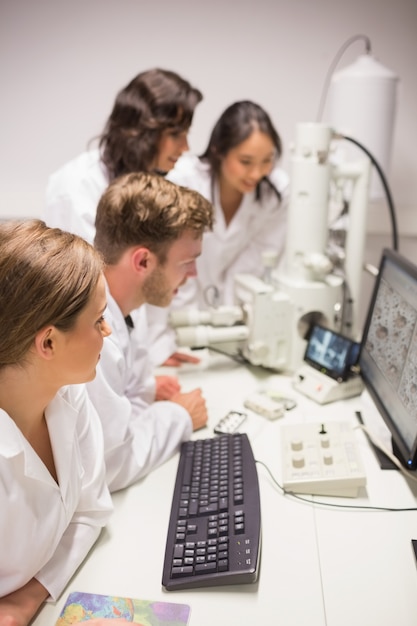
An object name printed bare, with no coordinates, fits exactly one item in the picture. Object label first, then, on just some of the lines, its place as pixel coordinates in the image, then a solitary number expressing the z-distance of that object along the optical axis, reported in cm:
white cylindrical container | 199
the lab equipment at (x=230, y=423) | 135
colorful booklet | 82
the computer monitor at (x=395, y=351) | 109
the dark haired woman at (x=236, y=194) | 183
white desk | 84
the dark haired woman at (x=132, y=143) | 167
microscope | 163
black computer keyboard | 89
